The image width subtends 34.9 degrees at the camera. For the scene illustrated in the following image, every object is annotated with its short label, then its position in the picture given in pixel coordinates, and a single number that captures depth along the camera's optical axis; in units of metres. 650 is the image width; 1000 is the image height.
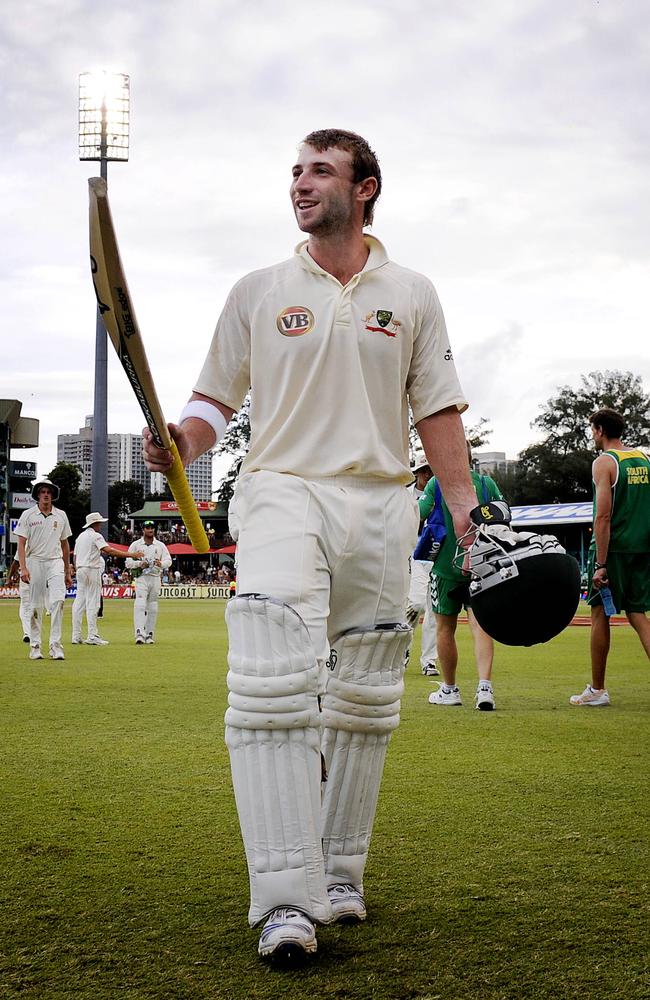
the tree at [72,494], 101.38
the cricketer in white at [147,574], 16.30
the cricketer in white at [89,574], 16.81
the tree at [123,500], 122.38
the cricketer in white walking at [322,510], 2.96
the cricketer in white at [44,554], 14.25
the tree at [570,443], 78.44
